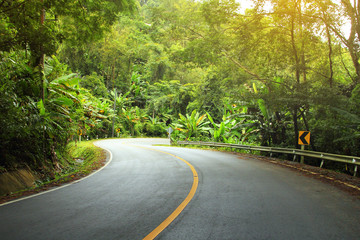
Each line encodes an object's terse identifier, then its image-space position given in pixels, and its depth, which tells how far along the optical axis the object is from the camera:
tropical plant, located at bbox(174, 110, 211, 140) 28.89
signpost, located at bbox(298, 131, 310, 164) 11.84
